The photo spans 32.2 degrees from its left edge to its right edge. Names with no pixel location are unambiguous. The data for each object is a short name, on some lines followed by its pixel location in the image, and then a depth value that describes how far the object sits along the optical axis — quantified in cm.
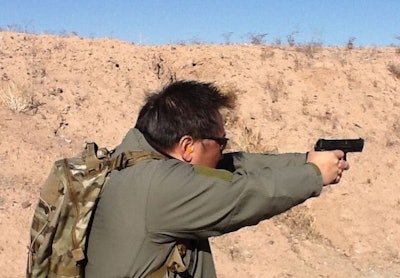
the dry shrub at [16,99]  782
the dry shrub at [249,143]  877
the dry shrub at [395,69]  1090
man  179
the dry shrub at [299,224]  750
